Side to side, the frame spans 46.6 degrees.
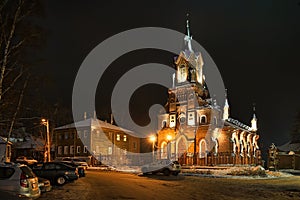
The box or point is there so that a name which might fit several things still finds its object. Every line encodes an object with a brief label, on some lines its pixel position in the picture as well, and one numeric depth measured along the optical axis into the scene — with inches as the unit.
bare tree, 792.3
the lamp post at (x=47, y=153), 1697.1
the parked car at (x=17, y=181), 448.1
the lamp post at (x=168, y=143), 2286.2
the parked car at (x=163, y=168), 1323.8
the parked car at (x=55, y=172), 873.5
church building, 2119.8
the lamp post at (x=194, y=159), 2036.9
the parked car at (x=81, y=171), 1135.0
